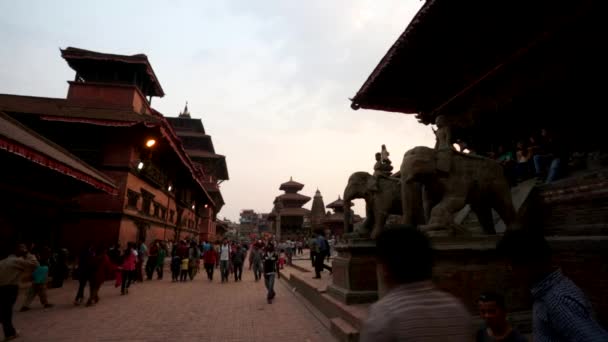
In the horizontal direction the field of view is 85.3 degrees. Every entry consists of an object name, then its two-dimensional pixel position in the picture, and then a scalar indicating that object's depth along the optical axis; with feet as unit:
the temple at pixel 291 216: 153.69
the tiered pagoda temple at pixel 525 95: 13.61
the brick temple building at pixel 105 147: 40.81
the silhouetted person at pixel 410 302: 4.31
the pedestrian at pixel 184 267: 47.14
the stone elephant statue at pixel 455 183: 14.89
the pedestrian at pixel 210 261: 49.58
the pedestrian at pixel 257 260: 49.74
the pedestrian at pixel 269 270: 30.83
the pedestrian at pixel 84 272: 28.12
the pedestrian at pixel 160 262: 48.70
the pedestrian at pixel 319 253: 36.06
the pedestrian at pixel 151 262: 47.83
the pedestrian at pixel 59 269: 37.04
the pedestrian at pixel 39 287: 26.73
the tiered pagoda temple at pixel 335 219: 124.90
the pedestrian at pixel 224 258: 46.73
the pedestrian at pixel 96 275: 28.19
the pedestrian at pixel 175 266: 46.91
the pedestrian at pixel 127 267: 34.22
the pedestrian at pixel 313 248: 36.98
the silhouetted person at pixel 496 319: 7.93
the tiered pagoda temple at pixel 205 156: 125.70
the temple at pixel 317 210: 137.85
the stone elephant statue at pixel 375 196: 21.17
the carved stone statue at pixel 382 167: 23.16
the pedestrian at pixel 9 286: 18.18
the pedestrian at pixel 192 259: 50.37
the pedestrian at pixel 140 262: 43.73
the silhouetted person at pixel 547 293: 5.08
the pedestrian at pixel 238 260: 49.91
